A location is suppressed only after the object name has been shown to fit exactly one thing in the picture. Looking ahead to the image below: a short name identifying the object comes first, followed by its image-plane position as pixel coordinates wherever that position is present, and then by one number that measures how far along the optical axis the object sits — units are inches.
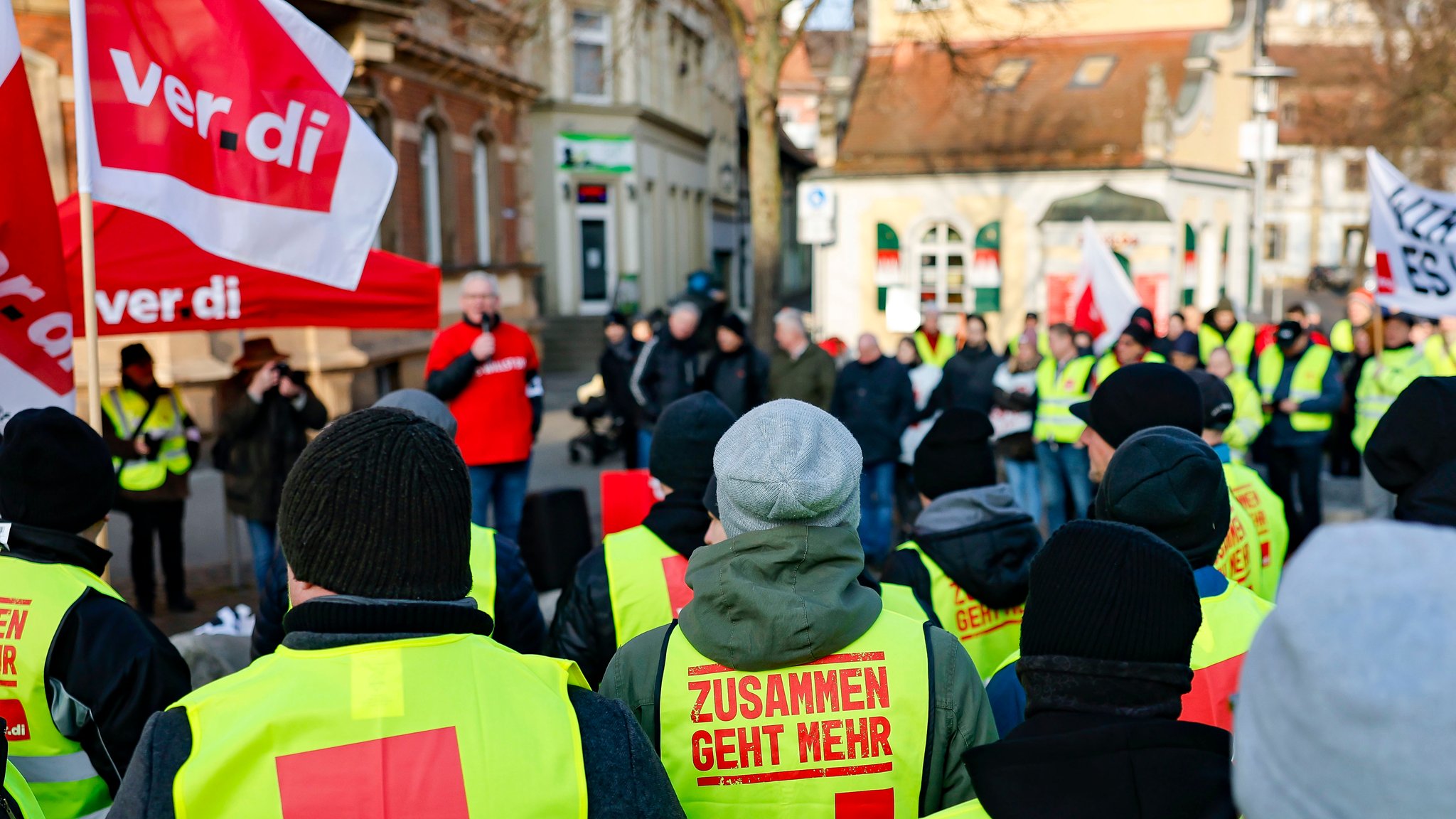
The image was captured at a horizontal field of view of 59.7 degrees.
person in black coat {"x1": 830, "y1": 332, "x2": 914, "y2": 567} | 355.9
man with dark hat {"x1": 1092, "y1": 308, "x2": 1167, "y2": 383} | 347.3
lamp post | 703.7
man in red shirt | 293.9
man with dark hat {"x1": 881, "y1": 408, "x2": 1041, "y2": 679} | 141.3
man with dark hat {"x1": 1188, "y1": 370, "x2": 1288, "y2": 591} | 162.7
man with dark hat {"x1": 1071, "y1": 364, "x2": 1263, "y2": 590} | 151.6
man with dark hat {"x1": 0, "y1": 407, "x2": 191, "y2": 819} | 102.9
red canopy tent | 169.9
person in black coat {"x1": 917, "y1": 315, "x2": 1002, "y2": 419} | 391.5
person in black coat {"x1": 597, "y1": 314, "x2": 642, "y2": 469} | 389.1
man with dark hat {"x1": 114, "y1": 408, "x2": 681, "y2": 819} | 62.6
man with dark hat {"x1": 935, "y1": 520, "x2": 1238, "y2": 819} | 68.1
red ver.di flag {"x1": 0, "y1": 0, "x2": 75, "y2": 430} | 144.5
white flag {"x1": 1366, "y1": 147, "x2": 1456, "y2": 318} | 291.1
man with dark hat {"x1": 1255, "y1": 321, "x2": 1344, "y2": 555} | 369.7
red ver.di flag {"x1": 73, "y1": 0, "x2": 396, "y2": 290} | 158.4
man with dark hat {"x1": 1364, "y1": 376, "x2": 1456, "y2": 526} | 127.3
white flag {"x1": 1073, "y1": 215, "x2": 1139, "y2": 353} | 379.9
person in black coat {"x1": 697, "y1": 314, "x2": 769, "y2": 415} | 340.2
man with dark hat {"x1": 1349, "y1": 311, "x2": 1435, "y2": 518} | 350.6
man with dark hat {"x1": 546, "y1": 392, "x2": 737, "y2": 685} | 123.2
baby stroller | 542.3
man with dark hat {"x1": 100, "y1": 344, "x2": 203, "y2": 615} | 283.9
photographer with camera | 285.9
